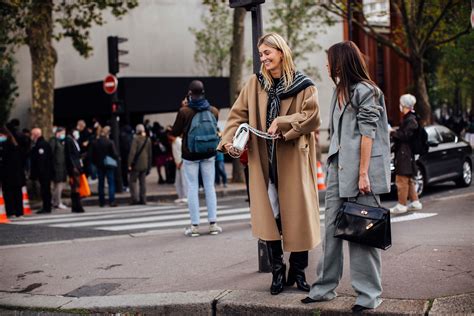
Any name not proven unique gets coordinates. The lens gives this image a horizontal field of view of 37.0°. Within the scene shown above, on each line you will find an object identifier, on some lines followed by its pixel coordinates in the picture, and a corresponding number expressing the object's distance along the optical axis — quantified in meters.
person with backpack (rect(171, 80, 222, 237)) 8.81
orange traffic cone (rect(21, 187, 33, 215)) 14.73
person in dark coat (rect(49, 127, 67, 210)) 15.10
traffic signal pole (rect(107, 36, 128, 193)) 17.94
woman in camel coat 5.45
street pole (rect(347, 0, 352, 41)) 21.69
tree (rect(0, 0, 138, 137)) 17.92
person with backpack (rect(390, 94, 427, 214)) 10.97
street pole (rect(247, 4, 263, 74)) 6.34
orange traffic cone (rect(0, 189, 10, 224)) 12.50
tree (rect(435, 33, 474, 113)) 32.78
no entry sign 18.08
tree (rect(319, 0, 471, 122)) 24.73
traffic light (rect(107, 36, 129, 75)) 17.92
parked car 14.18
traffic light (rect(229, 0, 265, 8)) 6.24
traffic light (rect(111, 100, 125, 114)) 18.05
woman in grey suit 4.93
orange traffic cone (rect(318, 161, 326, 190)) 17.03
